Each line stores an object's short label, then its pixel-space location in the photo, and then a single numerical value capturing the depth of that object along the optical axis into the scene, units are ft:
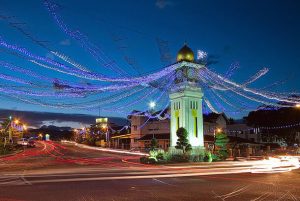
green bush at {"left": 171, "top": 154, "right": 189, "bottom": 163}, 68.08
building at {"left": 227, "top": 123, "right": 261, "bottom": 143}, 160.80
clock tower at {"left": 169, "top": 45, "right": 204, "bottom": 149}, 73.57
